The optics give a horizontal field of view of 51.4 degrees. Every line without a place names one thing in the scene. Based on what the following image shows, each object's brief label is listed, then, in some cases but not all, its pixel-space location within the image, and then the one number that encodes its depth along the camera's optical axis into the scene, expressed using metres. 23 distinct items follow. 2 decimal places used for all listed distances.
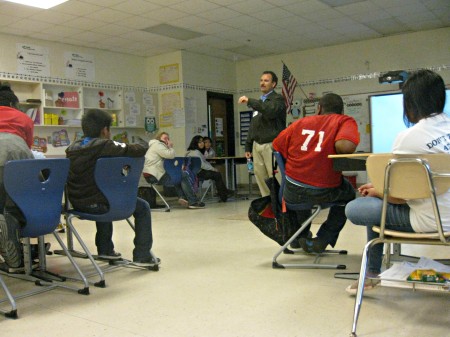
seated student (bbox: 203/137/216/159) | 7.97
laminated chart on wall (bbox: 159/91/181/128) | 8.61
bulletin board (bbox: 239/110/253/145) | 9.84
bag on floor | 3.05
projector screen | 7.61
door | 9.45
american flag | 8.43
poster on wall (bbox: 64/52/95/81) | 7.64
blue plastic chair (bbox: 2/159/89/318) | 2.29
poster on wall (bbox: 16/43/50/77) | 7.03
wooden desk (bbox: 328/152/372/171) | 2.52
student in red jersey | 2.74
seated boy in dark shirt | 2.79
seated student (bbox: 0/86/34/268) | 2.33
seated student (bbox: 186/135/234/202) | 7.30
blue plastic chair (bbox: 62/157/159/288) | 2.75
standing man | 4.08
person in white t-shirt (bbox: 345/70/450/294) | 1.83
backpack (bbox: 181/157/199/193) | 6.87
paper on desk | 1.89
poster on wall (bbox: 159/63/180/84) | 8.60
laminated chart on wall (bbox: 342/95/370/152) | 8.34
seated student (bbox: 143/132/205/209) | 6.52
